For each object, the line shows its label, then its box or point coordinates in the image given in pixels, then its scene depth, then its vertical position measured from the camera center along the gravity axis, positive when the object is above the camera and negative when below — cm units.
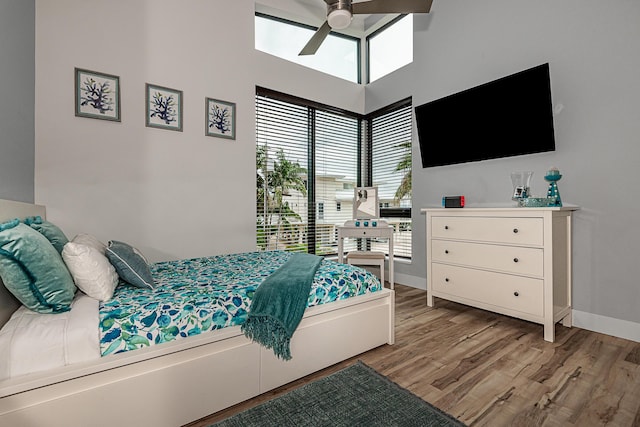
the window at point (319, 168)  360 +61
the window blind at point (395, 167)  381 +63
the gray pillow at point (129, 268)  159 -30
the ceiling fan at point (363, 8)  212 +154
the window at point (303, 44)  365 +227
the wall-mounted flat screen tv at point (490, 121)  243 +87
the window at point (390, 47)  383 +231
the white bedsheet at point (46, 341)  103 -47
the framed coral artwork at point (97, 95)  246 +103
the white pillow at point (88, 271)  137 -27
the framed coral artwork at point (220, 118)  309 +103
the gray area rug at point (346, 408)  134 -95
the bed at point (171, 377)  105 -72
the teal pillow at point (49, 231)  157 -9
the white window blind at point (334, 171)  404 +60
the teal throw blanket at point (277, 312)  149 -52
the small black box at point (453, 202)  269 +10
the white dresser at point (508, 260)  213 -39
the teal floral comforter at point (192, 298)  124 -43
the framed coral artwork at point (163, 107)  276 +104
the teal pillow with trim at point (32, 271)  113 -23
